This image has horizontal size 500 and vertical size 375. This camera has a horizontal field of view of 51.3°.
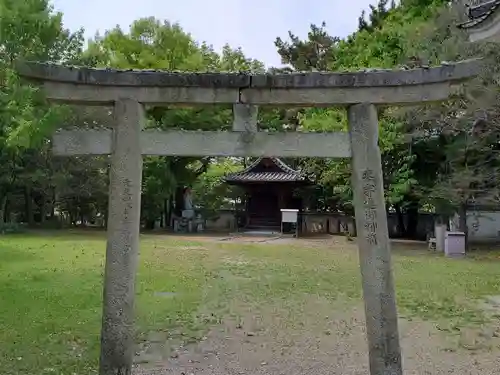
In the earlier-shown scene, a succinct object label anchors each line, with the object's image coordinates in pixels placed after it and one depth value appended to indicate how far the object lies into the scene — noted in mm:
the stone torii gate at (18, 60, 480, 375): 5254
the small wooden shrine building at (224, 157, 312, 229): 29953
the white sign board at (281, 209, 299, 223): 28500
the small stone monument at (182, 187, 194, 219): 31594
